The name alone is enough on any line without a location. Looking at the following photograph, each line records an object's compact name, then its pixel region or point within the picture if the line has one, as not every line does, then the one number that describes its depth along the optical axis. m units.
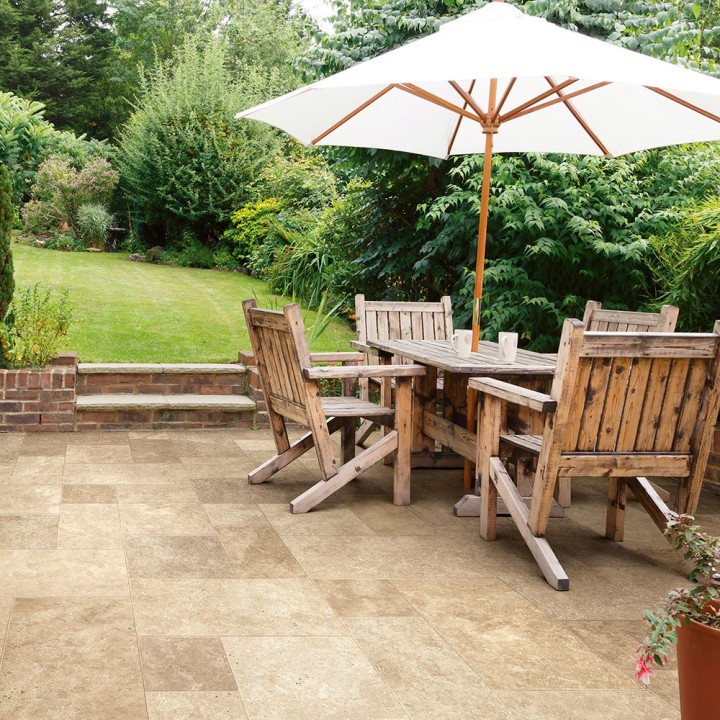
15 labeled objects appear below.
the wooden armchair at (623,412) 3.69
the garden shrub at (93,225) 14.59
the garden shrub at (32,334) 6.52
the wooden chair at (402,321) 6.21
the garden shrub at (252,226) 12.62
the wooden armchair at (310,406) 4.71
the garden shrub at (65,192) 14.95
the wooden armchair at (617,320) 5.33
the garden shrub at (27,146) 16.23
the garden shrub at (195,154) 13.88
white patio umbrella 4.12
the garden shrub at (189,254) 13.72
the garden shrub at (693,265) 5.73
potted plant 2.22
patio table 4.70
